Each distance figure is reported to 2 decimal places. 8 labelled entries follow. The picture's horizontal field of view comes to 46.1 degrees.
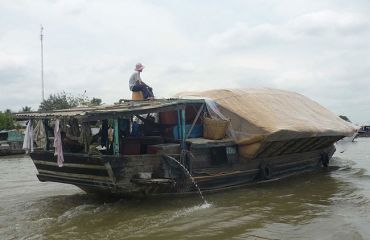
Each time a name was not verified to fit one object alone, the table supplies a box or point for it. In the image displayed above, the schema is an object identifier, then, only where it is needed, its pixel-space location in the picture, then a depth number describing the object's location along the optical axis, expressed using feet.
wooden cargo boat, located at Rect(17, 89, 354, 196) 25.63
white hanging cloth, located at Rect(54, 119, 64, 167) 25.20
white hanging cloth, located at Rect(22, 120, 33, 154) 29.30
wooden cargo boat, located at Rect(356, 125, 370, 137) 151.56
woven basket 30.83
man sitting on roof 33.19
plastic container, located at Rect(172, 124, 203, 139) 30.48
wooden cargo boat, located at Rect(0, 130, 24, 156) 89.92
